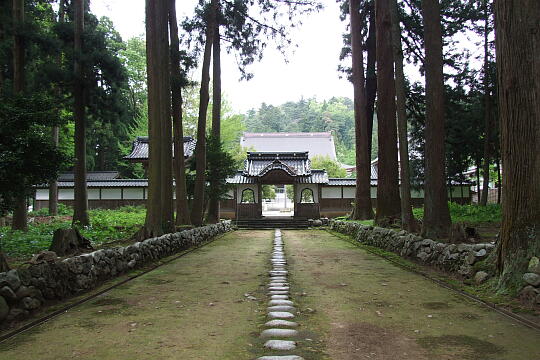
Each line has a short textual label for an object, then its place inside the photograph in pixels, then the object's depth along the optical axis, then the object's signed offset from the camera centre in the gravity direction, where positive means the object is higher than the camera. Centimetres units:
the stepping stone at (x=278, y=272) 723 -146
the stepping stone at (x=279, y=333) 377 -131
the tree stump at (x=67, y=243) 728 -88
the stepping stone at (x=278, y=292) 561 -138
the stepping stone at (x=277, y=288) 594 -140
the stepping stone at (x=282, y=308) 469 -134
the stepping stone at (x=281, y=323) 409 -132
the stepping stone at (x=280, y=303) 496 -135
